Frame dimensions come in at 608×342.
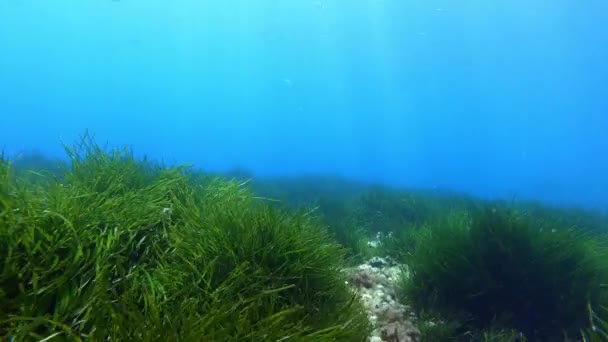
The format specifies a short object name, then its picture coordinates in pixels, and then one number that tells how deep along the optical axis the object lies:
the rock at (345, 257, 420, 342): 3.21
